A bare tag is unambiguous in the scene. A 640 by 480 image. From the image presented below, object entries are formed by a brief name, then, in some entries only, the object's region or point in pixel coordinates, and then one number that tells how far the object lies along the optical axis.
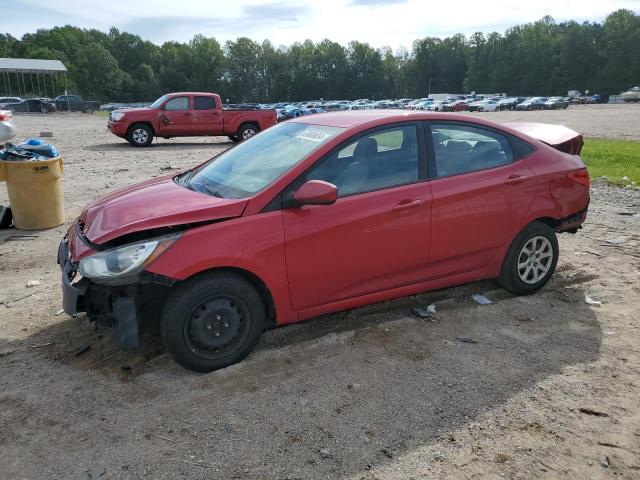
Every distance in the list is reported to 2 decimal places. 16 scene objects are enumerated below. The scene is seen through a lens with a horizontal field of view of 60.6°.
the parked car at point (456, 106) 63.21
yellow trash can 7.18
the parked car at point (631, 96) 88.31
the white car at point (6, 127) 10.43
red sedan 3.55
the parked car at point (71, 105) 56.83
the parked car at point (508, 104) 71.06
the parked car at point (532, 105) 68.50
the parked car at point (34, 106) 54.19
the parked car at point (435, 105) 61.25
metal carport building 78.40
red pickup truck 18.80
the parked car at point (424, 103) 71.84
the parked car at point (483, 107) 65.38
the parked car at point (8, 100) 60.25
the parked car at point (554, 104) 67.72
